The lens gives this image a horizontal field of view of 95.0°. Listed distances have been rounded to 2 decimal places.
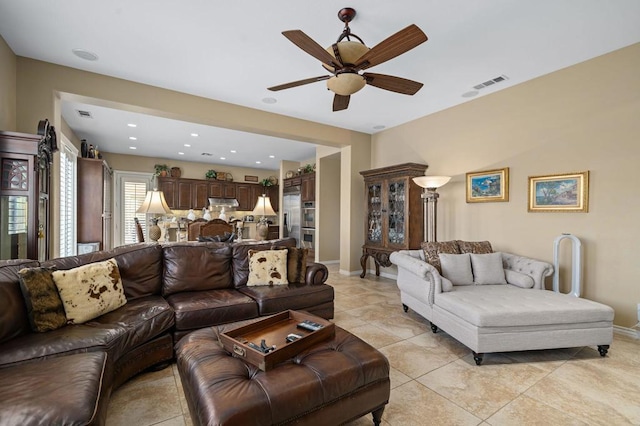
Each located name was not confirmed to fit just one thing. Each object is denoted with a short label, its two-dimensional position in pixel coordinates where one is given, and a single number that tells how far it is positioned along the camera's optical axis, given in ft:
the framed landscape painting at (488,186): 12.67
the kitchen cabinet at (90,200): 15.88
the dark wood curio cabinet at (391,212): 15.51
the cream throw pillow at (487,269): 10.65
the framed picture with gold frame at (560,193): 10.49
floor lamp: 13.32
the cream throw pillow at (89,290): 6.82
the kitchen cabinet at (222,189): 28.84
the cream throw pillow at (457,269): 10.68
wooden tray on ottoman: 5.03
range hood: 28.76
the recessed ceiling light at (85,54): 9.62
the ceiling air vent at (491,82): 11.54
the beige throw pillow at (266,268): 10.49
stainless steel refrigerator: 25.96
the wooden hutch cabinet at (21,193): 7.82
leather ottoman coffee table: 4.17
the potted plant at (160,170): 26.30
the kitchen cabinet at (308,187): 23.95
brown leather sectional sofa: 4.06
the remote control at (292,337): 5.70
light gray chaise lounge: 7.88
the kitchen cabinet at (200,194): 27.78
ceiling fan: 6.42
